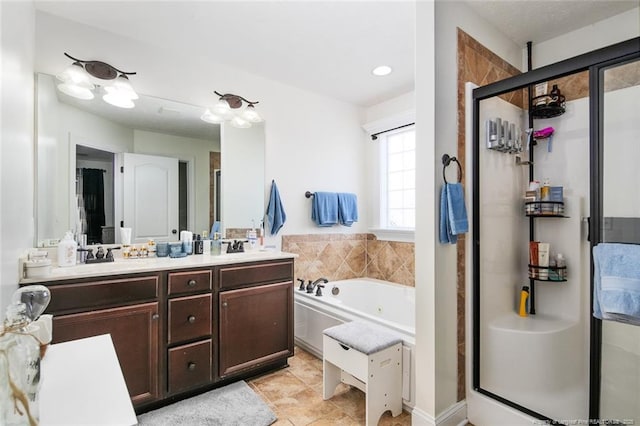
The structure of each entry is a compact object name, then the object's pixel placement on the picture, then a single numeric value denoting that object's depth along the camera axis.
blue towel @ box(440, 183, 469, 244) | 1.72
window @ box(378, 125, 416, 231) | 3.41
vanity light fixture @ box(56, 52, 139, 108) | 2.11
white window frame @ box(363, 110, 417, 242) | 3.49
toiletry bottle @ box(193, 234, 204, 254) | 2.58
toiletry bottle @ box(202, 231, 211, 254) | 2.64
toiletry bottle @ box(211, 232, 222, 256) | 2.64
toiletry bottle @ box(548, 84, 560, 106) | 2.14
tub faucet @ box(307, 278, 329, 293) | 2.99
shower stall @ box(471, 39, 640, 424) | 1.51
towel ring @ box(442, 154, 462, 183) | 1.78
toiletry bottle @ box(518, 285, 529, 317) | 2.17
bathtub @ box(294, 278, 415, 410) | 1.96
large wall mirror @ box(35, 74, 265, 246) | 2.07
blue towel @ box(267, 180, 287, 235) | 2.96
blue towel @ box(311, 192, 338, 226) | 3.27
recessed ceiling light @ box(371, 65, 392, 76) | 2.78
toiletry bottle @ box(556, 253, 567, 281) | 2.15
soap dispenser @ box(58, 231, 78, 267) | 1.94
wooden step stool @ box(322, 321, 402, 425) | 1.78
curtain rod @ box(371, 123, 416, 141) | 3.32
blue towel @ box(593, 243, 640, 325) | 1.26
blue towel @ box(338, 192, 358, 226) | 3.43
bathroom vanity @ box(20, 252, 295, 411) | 1.71
